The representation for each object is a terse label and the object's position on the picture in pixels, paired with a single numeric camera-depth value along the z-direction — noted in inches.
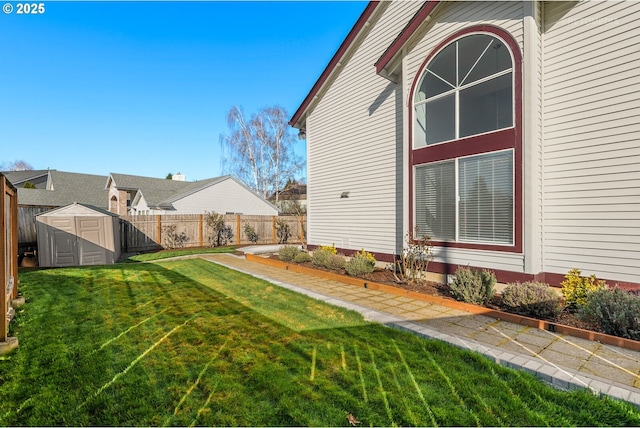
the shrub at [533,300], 166.2
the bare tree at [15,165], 2022.6
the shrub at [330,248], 363.5
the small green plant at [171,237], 591.8
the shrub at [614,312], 135.9
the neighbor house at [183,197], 797.2
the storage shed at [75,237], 389.1
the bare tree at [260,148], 1051.9
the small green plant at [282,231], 731.4
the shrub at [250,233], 687.7
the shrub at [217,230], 639.8
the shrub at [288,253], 366.0
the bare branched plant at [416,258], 249.8
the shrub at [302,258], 356.5
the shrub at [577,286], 172.1
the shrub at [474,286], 192.4
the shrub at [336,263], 312.2
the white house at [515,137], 184.1
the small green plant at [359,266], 281.6
